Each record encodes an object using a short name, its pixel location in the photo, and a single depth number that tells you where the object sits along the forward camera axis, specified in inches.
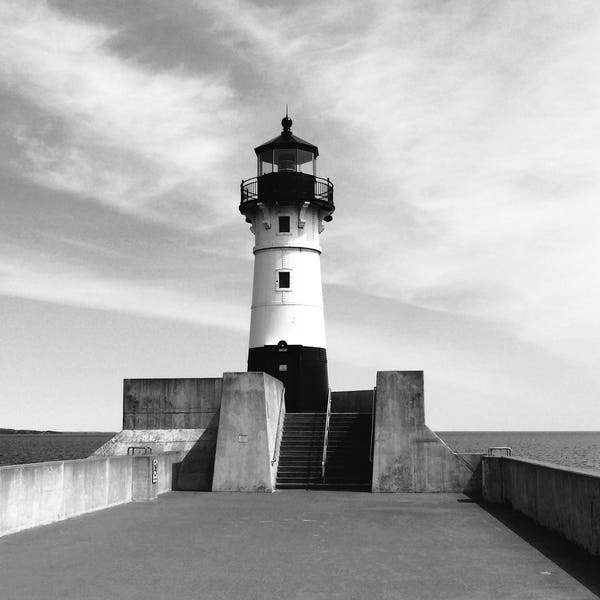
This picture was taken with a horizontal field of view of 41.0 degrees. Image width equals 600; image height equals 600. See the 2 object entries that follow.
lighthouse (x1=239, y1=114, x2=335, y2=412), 1103.6
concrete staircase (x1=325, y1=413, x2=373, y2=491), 858.1
